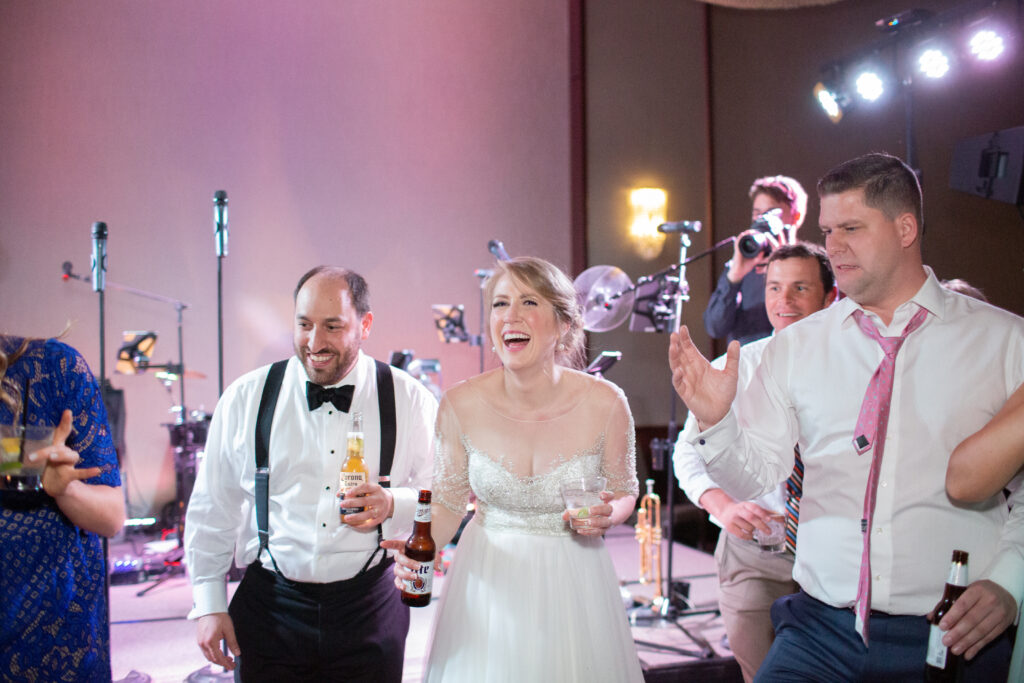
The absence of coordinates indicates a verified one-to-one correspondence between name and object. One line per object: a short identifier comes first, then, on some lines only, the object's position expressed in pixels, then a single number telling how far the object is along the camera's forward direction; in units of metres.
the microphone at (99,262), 4.52
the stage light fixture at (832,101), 5.91
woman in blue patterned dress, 1.80
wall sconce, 7.39
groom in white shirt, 2.51
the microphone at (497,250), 4.33
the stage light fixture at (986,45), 4.98
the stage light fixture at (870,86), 5.62
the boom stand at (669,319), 4.51
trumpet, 4.68
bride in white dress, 2.16
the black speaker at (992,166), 4.81
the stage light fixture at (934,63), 5.17
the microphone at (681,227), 4.41
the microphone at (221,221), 4.66
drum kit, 5.75
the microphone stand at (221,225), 4.66
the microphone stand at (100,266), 4.43
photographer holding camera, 4.02
